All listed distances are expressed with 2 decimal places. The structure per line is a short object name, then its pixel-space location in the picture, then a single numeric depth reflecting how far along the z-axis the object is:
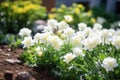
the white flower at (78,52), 2.74
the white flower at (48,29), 3.33
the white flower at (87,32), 3.17
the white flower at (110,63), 2.46
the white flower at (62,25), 3.31
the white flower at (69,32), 2.99
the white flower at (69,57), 2.70
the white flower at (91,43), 2.69
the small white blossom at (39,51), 2.92
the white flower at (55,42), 2.84
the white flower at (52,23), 3.42
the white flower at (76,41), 2.87
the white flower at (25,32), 3.21
